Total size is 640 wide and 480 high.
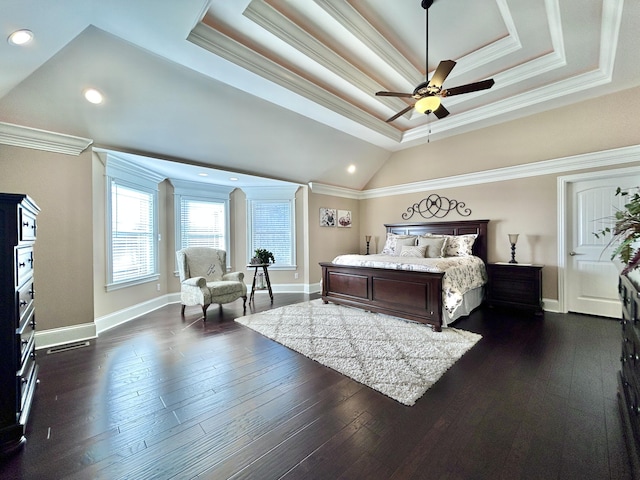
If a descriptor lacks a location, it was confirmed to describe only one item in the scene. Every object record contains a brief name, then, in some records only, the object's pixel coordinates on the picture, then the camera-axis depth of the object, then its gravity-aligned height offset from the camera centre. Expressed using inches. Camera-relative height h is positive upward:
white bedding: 135.9 -17.1
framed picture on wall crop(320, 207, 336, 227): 247.4 +20.6
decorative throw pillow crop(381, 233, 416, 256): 200.4 -3.3
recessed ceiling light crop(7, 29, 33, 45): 79.5 +62.7
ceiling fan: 104.3 +60.9
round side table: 200.2 -26.1
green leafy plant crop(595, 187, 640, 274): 42.8 +1.1
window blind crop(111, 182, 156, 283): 154.6 +4.9
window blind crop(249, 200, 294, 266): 242.2 +9.6
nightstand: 161.2 -31.4
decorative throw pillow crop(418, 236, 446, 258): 185.2 -6.1
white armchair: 161.3 -26.1
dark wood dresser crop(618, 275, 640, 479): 53.2 -31.6
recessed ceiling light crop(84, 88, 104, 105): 113.8 +63.6
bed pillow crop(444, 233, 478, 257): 187.6 -5.7
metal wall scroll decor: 208.2 +24.9
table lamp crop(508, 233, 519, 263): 175.1 -3.8
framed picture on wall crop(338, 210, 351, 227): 261.6 +20.4
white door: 149.4 -7.4
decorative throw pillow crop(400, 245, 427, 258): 184.1 -9.4
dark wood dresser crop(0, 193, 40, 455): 61.0 -19.9
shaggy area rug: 89.0 -46.6
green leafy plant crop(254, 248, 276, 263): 202.2 -12.6
